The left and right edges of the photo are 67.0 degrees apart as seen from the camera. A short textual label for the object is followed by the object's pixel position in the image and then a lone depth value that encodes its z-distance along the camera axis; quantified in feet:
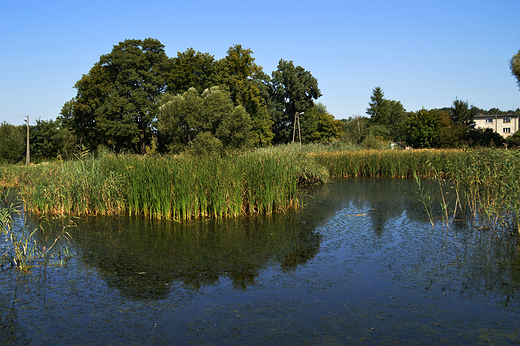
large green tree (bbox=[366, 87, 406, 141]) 214.59
